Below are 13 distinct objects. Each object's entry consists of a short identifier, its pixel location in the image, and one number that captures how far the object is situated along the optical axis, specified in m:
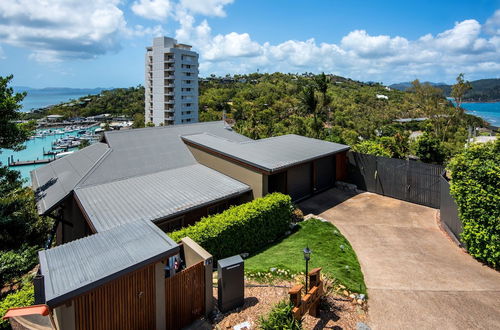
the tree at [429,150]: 21.14
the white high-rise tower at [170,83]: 81.31
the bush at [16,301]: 6.72
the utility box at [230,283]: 7.08
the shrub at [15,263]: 10.16
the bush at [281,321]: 6.08
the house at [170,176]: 11.44
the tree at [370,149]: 19.67
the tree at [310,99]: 27.38
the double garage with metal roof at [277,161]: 13.80
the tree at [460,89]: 35.50
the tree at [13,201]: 13.67
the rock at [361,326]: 6.84
